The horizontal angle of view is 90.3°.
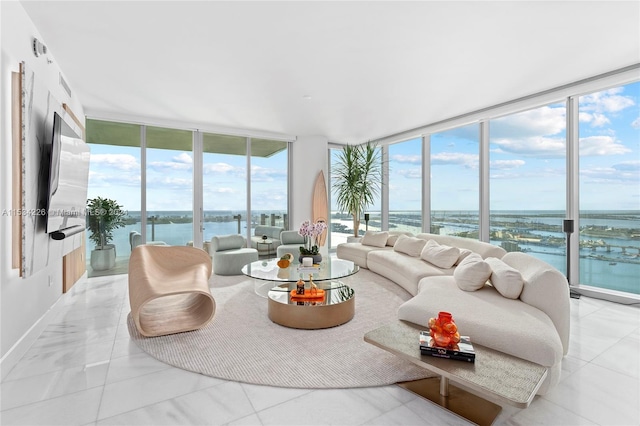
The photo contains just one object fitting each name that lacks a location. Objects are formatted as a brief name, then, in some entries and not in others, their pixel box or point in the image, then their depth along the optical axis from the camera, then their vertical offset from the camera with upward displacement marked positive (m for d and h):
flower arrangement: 4.32 -0.24
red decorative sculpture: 1.95 -0.74
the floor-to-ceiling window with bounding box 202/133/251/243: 6.45 +0.59
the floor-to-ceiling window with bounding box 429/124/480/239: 5.70 +0.60
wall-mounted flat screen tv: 2.93 +0.35
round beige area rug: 2.25 -1.15
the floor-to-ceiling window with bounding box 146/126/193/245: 5.92 +0.53
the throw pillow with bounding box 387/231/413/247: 5.90 -0.45
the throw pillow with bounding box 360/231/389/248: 5.90 -0.48
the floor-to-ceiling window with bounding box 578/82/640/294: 4.02 +0.33
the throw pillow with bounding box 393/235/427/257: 4.90 -0.51
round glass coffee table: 3.11 -0.92
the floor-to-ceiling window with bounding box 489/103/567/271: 4.63 +0.49
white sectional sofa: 2.01 -0.74
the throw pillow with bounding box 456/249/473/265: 4.16 -0.53
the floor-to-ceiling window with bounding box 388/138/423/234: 6.84 +0.62
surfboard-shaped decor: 7.50 +0.24
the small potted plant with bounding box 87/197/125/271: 5.40 -0.24
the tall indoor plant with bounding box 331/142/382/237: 7.09 +0.73
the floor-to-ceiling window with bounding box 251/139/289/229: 7.04 +0.70
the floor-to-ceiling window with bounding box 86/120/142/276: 5.46 +0.72
